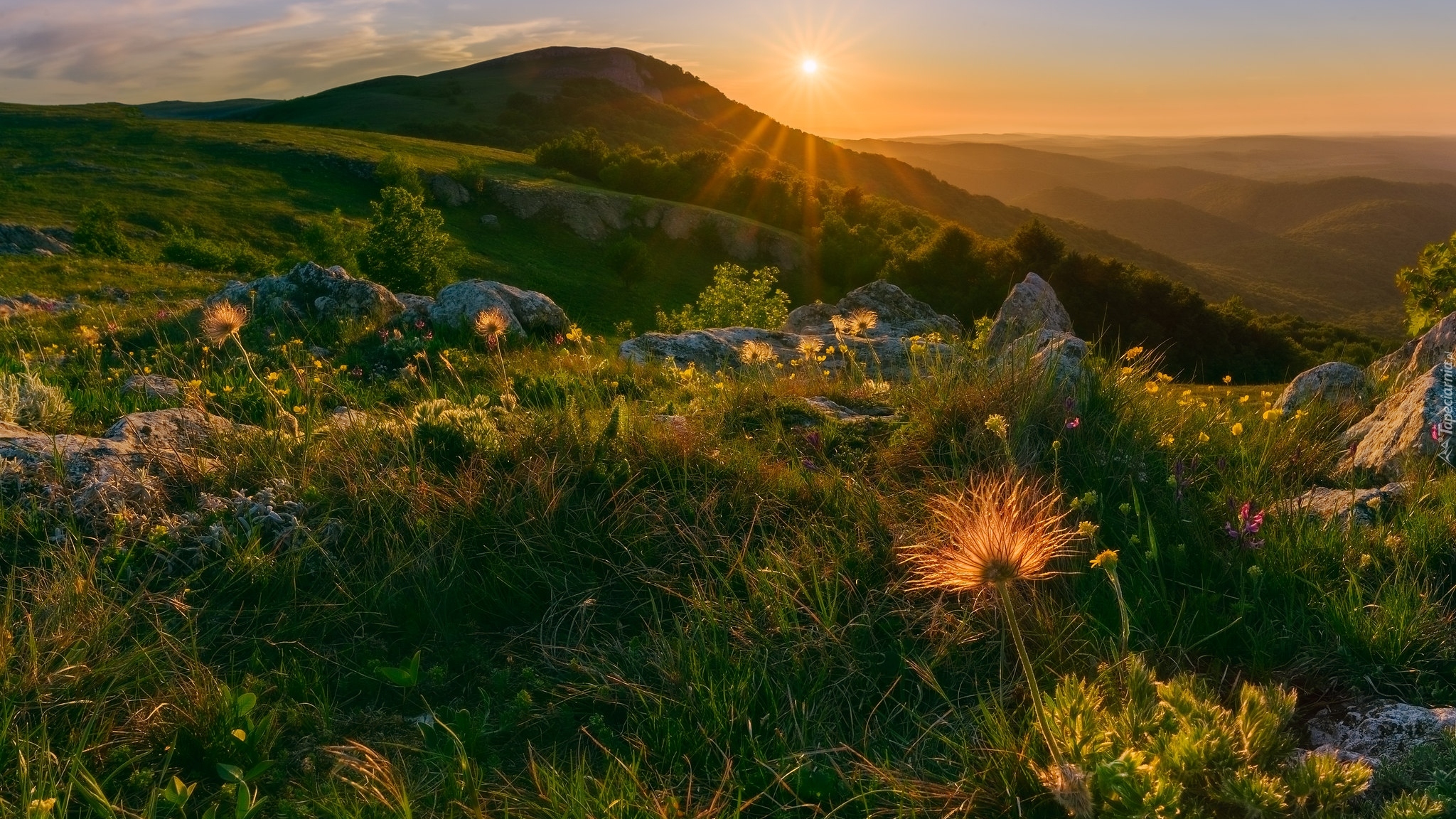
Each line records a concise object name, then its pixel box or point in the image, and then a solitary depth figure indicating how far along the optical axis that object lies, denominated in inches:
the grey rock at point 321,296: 440.1
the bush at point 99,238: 1328.2
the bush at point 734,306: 1088.8
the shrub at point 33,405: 207.3
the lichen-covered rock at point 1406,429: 169.5
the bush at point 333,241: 1695.4
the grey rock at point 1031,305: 420.2
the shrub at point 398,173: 2333.9
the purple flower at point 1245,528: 136.0
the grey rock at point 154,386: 253.9
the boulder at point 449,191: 2487.7
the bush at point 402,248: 1437.0
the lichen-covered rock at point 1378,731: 94.0
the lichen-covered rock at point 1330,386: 270.2
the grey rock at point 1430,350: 297.1
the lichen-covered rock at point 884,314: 645.9
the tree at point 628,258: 2235.5
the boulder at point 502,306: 432.5
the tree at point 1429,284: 1124.7
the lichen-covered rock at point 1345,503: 144.9
